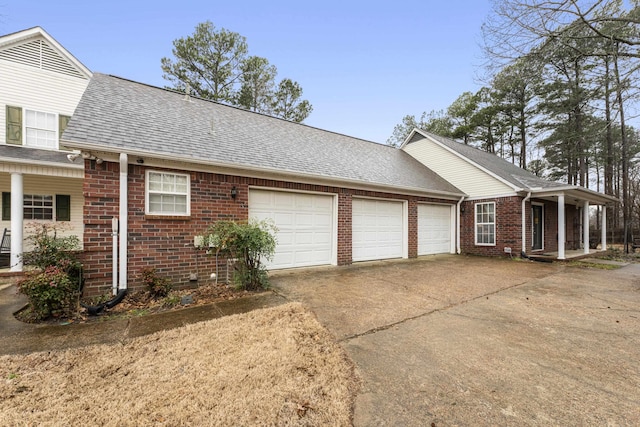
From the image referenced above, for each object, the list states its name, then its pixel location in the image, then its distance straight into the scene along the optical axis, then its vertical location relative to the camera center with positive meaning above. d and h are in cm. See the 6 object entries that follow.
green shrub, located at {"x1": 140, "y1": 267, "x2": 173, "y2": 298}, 472 -124
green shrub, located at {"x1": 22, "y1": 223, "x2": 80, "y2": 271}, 408 -63
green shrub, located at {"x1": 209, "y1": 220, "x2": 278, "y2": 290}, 509 -63
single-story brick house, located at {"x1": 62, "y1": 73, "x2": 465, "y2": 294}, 488 +64
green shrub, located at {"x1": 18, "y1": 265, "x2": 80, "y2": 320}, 365 -109
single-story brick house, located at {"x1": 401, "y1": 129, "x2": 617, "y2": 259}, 984 +49
